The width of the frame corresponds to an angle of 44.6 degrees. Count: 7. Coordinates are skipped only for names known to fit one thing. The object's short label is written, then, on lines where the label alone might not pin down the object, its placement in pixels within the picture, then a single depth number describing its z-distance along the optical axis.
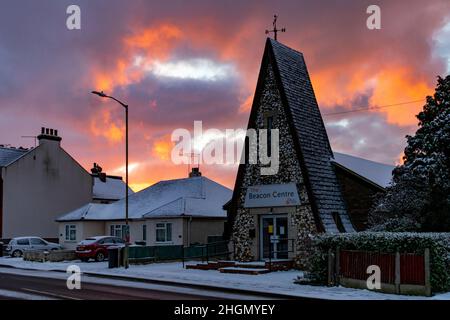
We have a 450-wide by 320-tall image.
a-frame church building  27.63
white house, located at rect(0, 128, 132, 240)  47.97
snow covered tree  22.64
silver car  41.72
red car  35.38
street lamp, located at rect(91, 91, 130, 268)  28.92
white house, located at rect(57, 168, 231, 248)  38.59
